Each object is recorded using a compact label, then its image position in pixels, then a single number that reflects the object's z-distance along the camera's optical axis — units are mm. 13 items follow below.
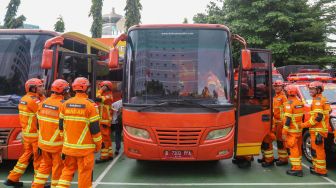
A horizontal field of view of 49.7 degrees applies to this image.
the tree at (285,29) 26188
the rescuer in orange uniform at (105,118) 8109
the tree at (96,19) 41750
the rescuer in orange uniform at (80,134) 5023
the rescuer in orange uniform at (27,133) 6031
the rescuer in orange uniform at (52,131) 5431
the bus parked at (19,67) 6652
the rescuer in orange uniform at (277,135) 7750
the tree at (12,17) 34156
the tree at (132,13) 41062
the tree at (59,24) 41869
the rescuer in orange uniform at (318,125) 6930
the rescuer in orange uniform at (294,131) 7055
